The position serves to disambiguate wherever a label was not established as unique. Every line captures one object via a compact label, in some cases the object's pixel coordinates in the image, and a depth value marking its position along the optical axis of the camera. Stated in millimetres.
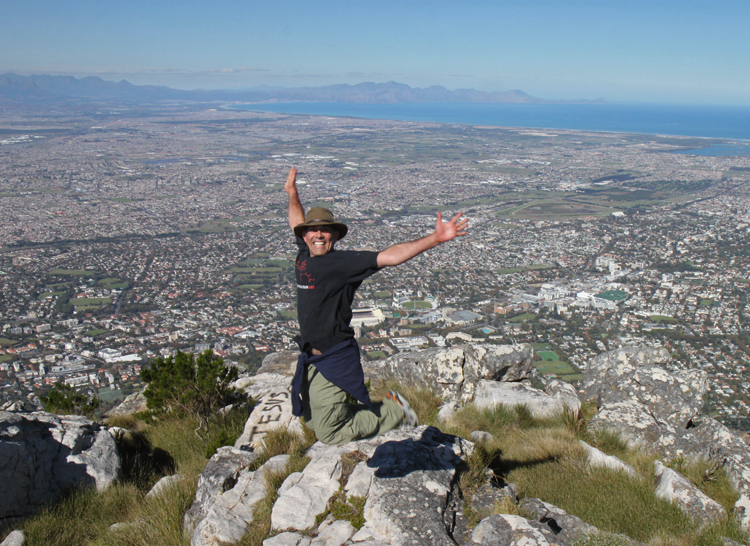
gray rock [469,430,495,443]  5789
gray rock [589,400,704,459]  5918
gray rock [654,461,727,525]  4354
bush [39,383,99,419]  7098
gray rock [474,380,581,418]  7102
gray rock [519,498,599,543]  3863
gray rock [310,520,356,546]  3705
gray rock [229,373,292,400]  7633
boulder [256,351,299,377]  10367
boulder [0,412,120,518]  4656
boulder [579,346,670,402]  8266
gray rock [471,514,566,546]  3471
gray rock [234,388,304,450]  5828
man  3713
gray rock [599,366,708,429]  7223
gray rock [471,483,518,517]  4047
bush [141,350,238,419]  6867
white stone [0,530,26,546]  4141
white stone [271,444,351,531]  4004
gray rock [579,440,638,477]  4980
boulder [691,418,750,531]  4693
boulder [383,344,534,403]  7984
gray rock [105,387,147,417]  8906
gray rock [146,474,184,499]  4867
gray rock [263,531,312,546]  3777
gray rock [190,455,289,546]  3971
